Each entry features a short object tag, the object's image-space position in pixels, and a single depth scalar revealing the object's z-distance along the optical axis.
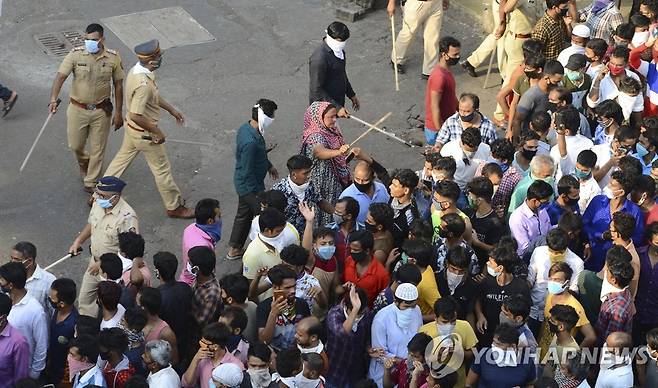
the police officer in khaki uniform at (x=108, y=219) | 16.92
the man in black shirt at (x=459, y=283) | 15.20
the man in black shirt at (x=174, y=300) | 15.03
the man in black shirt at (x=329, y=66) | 20.95
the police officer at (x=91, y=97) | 20.59
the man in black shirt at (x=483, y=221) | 16.64
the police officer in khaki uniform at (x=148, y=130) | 19.70
